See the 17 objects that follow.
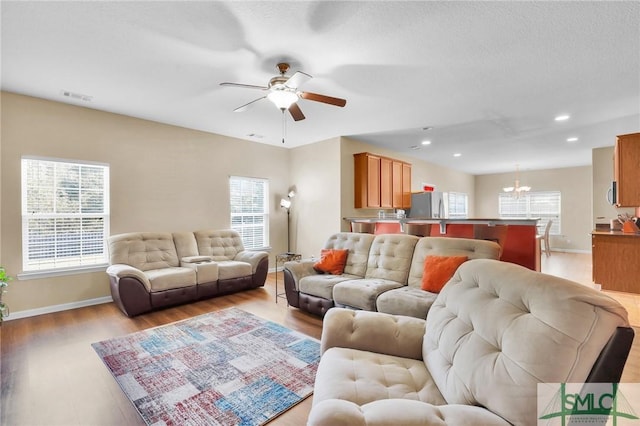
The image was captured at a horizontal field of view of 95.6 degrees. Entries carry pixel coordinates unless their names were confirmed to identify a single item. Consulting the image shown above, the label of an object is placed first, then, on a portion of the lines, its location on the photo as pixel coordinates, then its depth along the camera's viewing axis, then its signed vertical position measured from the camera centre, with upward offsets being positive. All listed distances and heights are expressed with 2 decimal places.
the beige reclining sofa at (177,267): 3.58 -0.76
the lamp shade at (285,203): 5.92 +0.23
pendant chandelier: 9.06 +0.78
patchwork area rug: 1.91 -1.27
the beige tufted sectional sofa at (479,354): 0.95 -0.59
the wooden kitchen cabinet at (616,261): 4.17 -0.72
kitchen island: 3.38 -0.25
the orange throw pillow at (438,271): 2.80 -0.57
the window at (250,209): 5.71 +0.11
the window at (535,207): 9.43 +0.21
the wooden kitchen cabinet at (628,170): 4.11 +0.60
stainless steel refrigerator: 6.63 +0.19
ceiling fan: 2.69 +1.16
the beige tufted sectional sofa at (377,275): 2.82 -0.74
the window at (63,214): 3.65 +0.03
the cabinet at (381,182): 5.71 +0.68
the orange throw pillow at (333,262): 3.78 -0.63
